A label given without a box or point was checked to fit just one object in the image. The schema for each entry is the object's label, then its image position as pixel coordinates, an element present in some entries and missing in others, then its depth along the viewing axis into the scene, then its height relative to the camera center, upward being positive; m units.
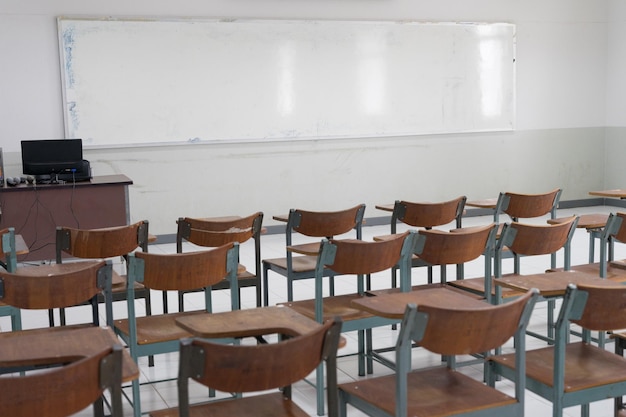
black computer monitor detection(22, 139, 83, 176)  6.93 -0.27
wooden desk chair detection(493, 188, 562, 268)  5.52 -0.60
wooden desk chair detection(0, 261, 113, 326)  3.06 -0.61
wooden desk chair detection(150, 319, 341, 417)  2.10 -0.63
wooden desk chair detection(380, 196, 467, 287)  5.14 -0.60
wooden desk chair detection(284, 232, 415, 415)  3.57 -0.64
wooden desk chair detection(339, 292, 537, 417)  2.41 -0.84
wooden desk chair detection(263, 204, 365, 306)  4.57 -0.62
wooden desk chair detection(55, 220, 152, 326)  4.18 -0.62
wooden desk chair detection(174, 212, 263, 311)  4.49 -0.62
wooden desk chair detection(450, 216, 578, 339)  4.00 -0.62
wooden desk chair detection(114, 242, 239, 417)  3.29 -0.63
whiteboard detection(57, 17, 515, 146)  8.05 +0.43
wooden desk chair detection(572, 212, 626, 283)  4.25 -0.65
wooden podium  6.85 -0.71
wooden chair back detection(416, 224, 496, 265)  3.82 -0.60
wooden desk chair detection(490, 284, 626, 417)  2.69 -0.89
